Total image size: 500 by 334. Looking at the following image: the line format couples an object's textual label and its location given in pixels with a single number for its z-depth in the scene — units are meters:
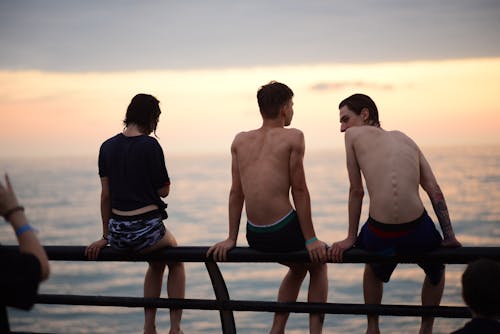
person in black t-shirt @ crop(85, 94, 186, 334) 4.61
